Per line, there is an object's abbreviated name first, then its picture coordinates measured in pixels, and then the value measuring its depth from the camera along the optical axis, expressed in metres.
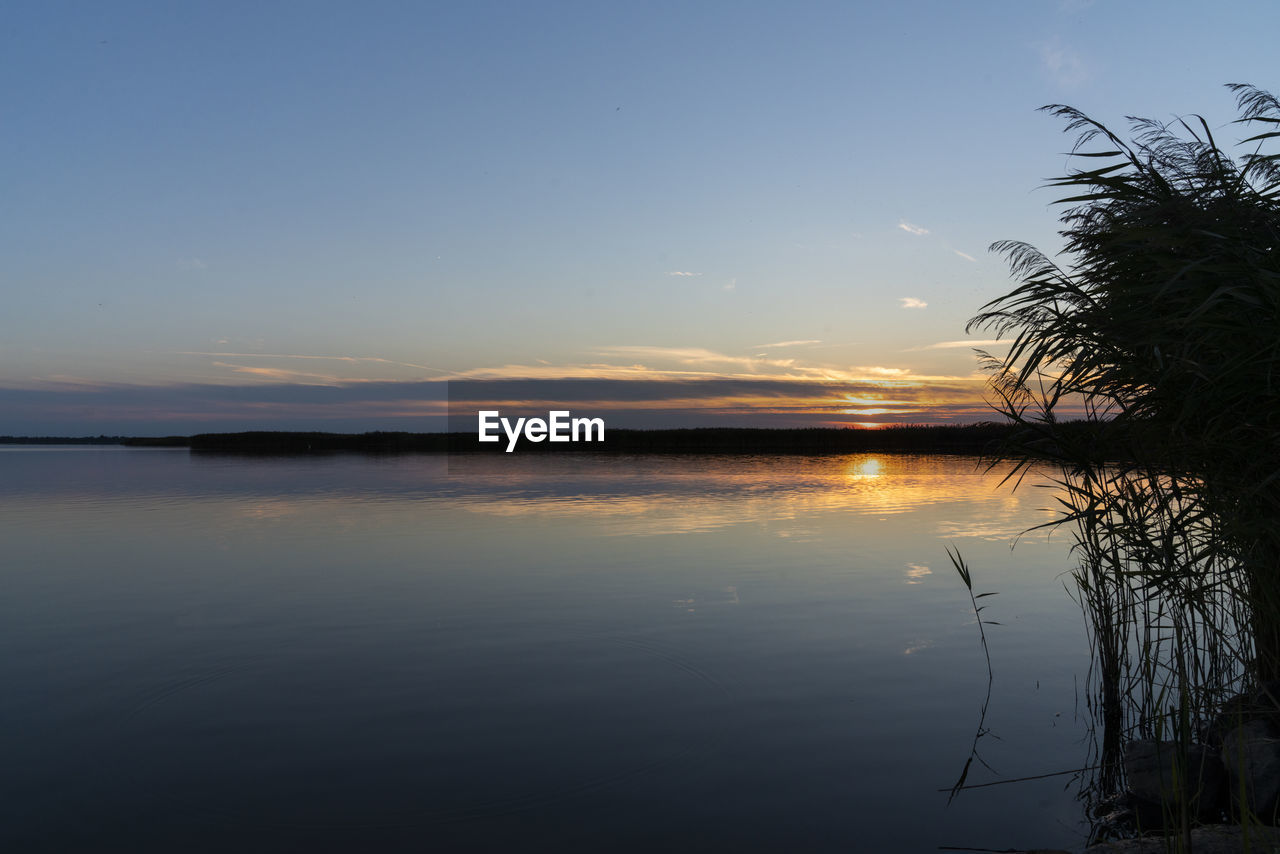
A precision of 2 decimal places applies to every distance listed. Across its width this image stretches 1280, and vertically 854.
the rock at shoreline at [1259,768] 5.64
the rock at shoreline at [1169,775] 5.85
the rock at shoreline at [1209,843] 4.83
